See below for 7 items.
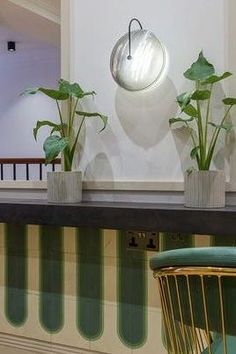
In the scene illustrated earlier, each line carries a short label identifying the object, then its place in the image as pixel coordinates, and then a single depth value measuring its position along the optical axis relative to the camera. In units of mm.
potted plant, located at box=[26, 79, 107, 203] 2246
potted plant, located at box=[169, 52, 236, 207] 2033
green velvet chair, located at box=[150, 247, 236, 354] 1101
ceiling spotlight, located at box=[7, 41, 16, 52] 5691
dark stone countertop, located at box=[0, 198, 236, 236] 1904
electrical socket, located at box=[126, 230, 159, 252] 2291
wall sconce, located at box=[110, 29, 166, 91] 2189
